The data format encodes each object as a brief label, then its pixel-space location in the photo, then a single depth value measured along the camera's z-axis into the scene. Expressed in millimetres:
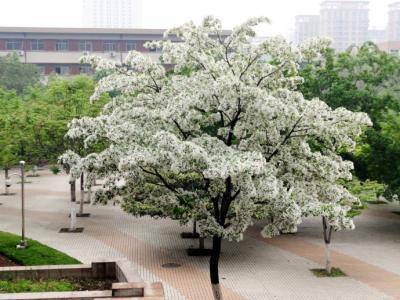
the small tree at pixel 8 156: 31188
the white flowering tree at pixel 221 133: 12711
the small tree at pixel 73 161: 13867
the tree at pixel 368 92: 25612
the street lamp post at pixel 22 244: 21600
